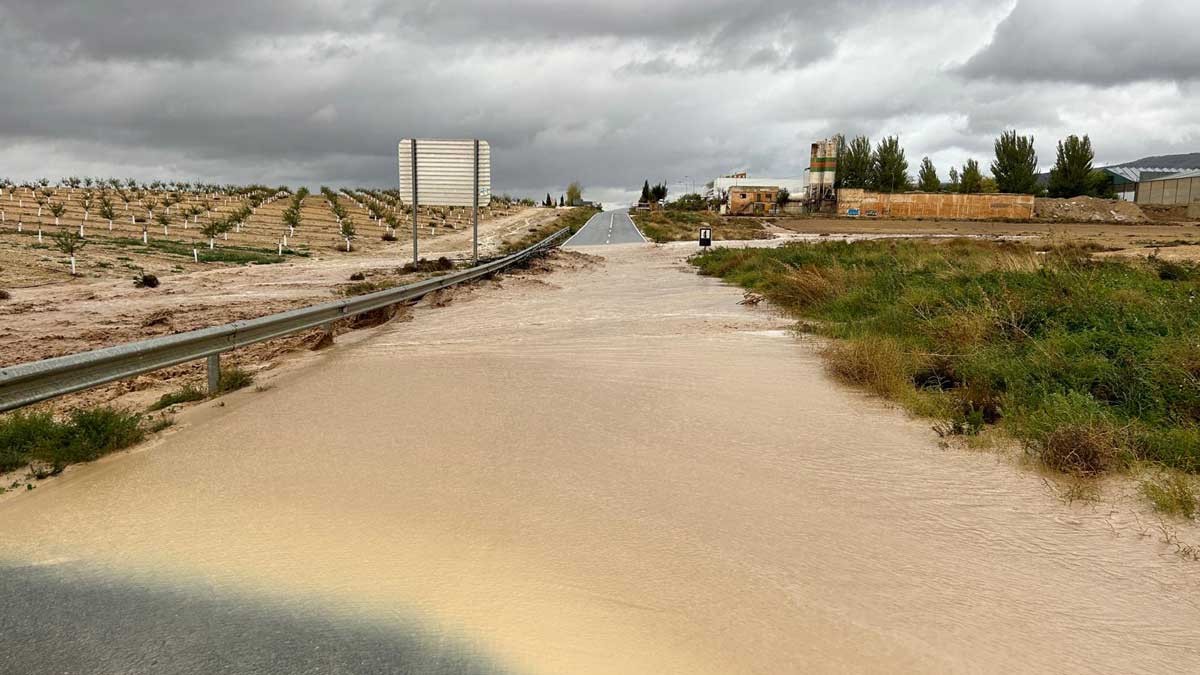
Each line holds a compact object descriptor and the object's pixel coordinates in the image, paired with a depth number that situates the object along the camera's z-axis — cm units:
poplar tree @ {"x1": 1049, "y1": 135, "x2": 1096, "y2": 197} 10438
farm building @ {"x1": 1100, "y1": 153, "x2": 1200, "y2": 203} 11828
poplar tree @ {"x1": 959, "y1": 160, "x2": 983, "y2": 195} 11001
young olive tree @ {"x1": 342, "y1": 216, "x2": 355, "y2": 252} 3916
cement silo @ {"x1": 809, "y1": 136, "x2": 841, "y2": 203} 10656
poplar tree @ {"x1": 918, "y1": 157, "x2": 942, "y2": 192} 12406
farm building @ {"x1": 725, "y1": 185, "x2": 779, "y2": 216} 10869
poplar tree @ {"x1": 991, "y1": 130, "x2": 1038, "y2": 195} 10562
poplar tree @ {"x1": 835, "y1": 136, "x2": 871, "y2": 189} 11838
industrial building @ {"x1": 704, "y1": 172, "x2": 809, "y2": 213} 15066
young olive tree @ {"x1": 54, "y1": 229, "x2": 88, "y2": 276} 2331
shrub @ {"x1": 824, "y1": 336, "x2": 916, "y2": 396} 839
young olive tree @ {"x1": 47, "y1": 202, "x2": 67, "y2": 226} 3836
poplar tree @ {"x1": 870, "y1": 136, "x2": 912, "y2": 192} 11606
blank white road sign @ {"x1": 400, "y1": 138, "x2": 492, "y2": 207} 2684
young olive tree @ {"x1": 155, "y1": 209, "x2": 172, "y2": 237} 3720
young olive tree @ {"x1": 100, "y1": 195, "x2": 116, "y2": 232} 3825
